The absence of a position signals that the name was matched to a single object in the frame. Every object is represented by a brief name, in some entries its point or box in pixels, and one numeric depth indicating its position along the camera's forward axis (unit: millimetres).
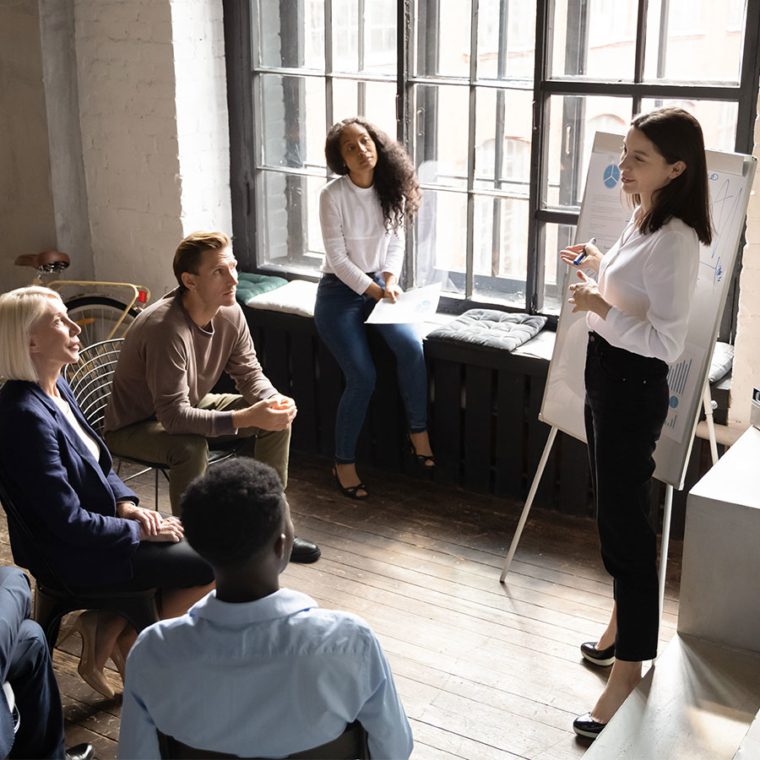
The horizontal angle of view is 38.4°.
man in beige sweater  3369
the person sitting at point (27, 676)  2424
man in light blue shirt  1580
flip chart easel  2908
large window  3809
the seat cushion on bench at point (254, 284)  4727
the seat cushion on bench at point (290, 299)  4582
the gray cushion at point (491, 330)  4121
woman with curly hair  4215
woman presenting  2611
